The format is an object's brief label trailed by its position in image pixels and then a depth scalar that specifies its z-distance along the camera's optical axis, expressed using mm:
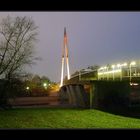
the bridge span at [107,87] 11258
